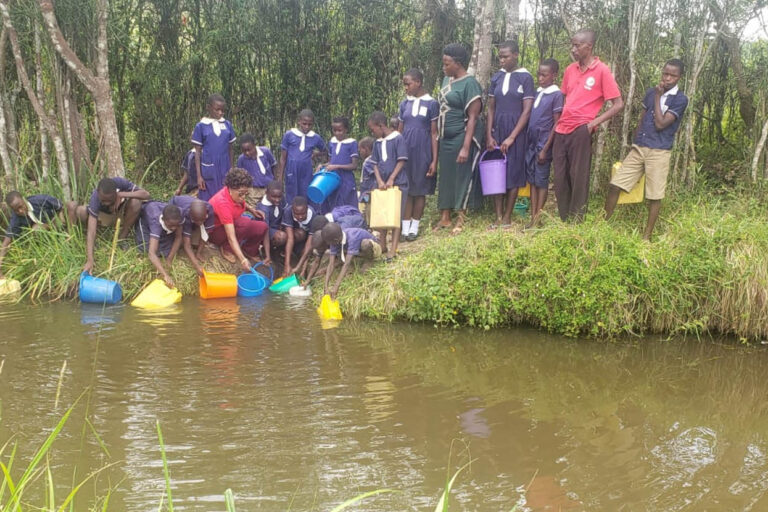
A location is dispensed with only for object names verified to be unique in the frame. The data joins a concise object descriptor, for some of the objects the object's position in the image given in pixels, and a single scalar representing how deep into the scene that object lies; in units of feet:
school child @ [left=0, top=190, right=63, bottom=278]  21.68
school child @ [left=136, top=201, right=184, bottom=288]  20.97
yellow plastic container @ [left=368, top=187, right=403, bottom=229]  21.06
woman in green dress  22.11
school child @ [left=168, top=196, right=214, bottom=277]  21.38
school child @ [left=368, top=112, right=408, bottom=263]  21.58
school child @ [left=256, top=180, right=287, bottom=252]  22.95
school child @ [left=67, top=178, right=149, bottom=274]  20.92
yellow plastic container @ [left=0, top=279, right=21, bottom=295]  21.15
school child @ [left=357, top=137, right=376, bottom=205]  23.25
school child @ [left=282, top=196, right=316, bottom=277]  22.31
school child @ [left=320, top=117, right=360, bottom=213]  23.91
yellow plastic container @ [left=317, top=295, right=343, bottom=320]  19.36
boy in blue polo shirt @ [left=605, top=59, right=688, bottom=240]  19.71
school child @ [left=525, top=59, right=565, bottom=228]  21.31
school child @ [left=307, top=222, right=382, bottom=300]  20.06
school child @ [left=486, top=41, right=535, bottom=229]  21.77
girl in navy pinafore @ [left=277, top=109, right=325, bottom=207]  24.84
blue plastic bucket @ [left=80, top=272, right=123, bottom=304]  20.33
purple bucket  22.08
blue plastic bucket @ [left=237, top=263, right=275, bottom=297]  21.83
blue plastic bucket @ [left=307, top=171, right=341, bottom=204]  23.32
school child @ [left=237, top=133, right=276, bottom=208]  24.73
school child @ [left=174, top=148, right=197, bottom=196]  25.71
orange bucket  21.33
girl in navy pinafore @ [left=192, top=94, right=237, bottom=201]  24.86
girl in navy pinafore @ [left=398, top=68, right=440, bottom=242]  22.80
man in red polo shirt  20.15
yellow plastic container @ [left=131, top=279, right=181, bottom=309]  20.48
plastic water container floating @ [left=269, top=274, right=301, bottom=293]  22.16
